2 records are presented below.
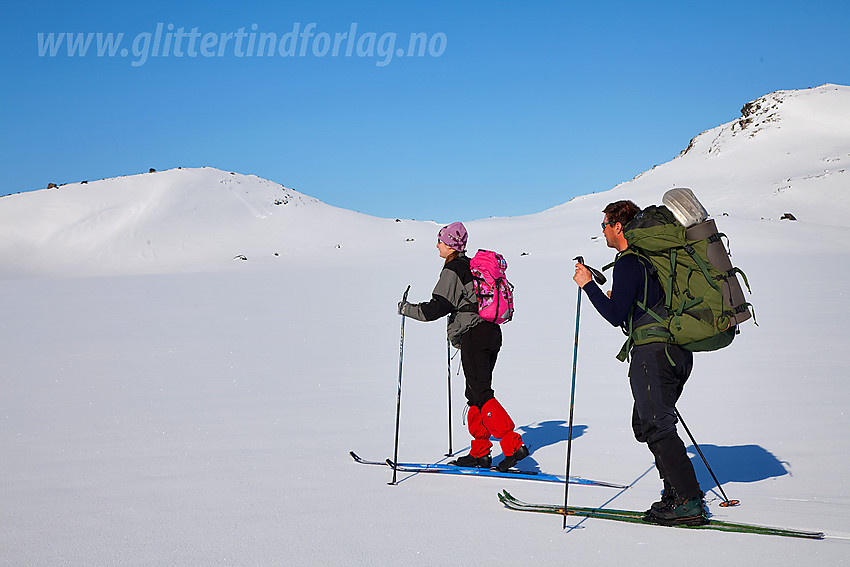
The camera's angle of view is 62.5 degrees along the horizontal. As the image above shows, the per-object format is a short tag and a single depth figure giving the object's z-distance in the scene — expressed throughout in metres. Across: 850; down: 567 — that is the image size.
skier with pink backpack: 5.86
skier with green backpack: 4.25
